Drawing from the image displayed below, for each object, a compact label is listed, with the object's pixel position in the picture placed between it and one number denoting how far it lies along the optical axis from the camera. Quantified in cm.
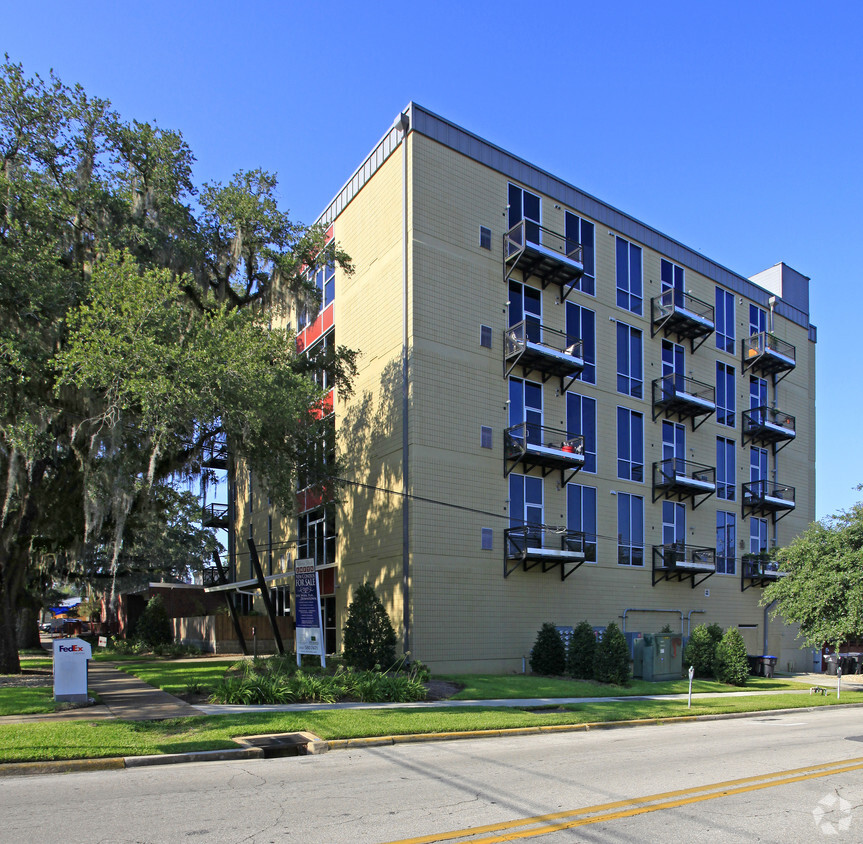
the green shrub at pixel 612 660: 2339
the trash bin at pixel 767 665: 3095
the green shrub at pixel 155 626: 3600
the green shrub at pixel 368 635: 2202
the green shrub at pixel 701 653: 2706
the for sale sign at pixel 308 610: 1952
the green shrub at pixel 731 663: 2647
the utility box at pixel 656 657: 2572
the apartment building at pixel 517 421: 2484
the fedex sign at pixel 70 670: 1452
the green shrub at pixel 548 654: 2478
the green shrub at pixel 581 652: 2397
